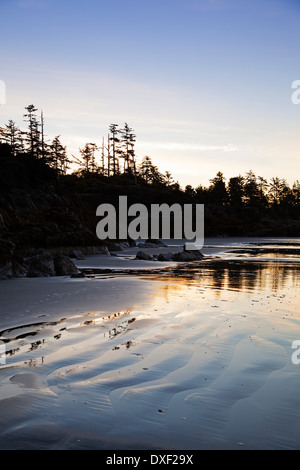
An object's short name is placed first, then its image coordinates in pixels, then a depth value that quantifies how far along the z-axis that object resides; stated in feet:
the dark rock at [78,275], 38.95
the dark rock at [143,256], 67.24
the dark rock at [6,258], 37.23
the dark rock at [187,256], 67.00
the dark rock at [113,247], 91.20
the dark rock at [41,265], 39.96
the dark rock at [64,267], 41.39
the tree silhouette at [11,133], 169.46
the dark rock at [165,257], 67.50
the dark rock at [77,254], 66.13
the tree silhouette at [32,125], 169.47
